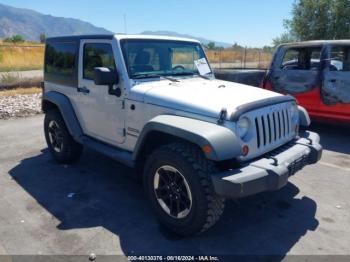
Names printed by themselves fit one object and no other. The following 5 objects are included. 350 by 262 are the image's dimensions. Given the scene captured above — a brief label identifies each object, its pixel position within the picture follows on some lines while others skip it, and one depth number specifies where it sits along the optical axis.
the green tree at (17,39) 55.40
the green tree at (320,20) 15.97
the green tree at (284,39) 18.20
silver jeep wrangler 3.07
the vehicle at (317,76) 6.48
